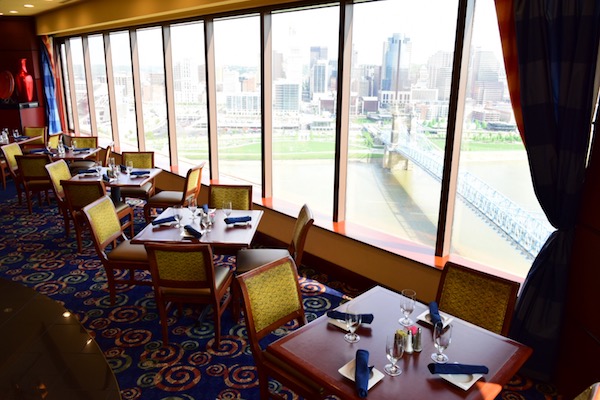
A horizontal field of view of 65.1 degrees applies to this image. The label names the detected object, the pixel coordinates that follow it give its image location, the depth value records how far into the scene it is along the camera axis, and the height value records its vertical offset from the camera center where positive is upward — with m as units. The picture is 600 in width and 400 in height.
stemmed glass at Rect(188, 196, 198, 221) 4.47 -1.06
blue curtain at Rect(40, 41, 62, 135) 11.16 -0.03
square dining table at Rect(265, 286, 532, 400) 2.12 -1.28
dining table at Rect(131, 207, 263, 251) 3.95 -1.19
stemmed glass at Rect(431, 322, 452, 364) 2.31 -1.18
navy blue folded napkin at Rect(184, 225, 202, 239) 4.02 -1.16
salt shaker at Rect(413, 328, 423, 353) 2.43 -1.24
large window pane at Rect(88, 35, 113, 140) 9.82 +0.15
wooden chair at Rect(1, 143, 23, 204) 7.51 -1.11
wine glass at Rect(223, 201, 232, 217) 4.54 -1.09
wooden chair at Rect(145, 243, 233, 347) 3.40 -1.33
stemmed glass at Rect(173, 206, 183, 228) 4.32 -1.09
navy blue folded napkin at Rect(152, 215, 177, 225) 4.31 -1.14
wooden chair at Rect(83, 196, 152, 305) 4.20 -1.39
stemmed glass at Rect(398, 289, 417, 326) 2.60 -1.12
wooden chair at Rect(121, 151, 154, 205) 7.02 -0.95
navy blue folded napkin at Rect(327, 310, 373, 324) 2.64 -1.22
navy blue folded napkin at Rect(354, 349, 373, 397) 2.07 -1.24
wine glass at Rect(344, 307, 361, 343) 2.53 -1.22
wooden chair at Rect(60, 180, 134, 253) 5.45 -1.16
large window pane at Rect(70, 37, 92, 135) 10.76 +0.14
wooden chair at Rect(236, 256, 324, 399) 2.70 -1.33
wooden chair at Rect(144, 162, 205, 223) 5.91 -1.35
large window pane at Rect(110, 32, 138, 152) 8.80 +0.07
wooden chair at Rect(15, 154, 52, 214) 6.75 -1.14
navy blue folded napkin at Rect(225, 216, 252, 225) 4.35 -1.14
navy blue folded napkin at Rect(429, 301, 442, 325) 2.64 -1.21
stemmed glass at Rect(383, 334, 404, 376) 2.22 -1.19
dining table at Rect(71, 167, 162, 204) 5.99 -1.10
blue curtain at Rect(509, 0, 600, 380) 2.93 -0.18
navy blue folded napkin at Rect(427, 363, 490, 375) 2.17 -1.23
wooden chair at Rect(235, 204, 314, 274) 4.05 -1.42
